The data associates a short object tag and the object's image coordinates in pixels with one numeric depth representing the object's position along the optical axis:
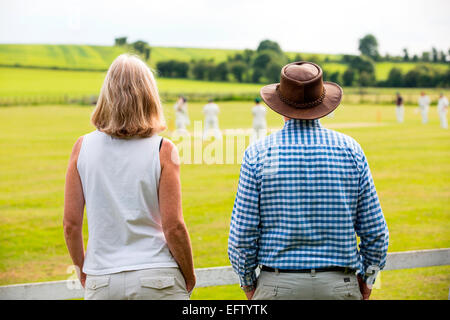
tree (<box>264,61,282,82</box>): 60.87
